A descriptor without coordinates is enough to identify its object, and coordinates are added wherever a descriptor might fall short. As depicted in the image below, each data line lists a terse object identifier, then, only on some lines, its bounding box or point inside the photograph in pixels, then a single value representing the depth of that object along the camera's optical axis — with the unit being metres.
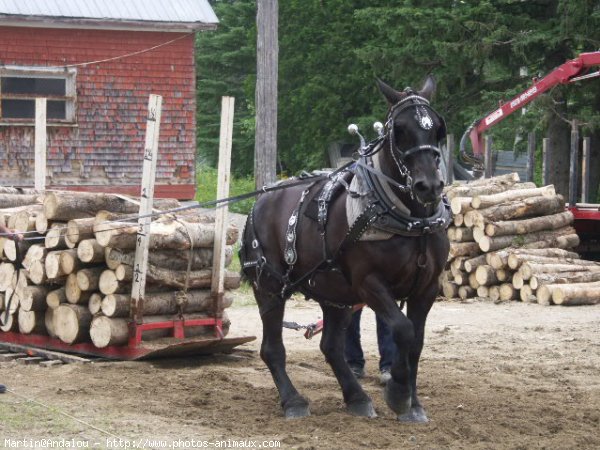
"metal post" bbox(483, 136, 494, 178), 19.07
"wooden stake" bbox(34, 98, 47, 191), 11.71
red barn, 20.94
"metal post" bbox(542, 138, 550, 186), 19.34
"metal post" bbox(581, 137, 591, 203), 18.17
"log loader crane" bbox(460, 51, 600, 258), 16.50
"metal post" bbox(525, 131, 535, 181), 18.48
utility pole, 15.34
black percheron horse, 6.84
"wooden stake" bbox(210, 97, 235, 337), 9.76
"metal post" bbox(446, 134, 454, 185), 19.60
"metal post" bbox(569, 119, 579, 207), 16.85
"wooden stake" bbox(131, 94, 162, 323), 9.27
